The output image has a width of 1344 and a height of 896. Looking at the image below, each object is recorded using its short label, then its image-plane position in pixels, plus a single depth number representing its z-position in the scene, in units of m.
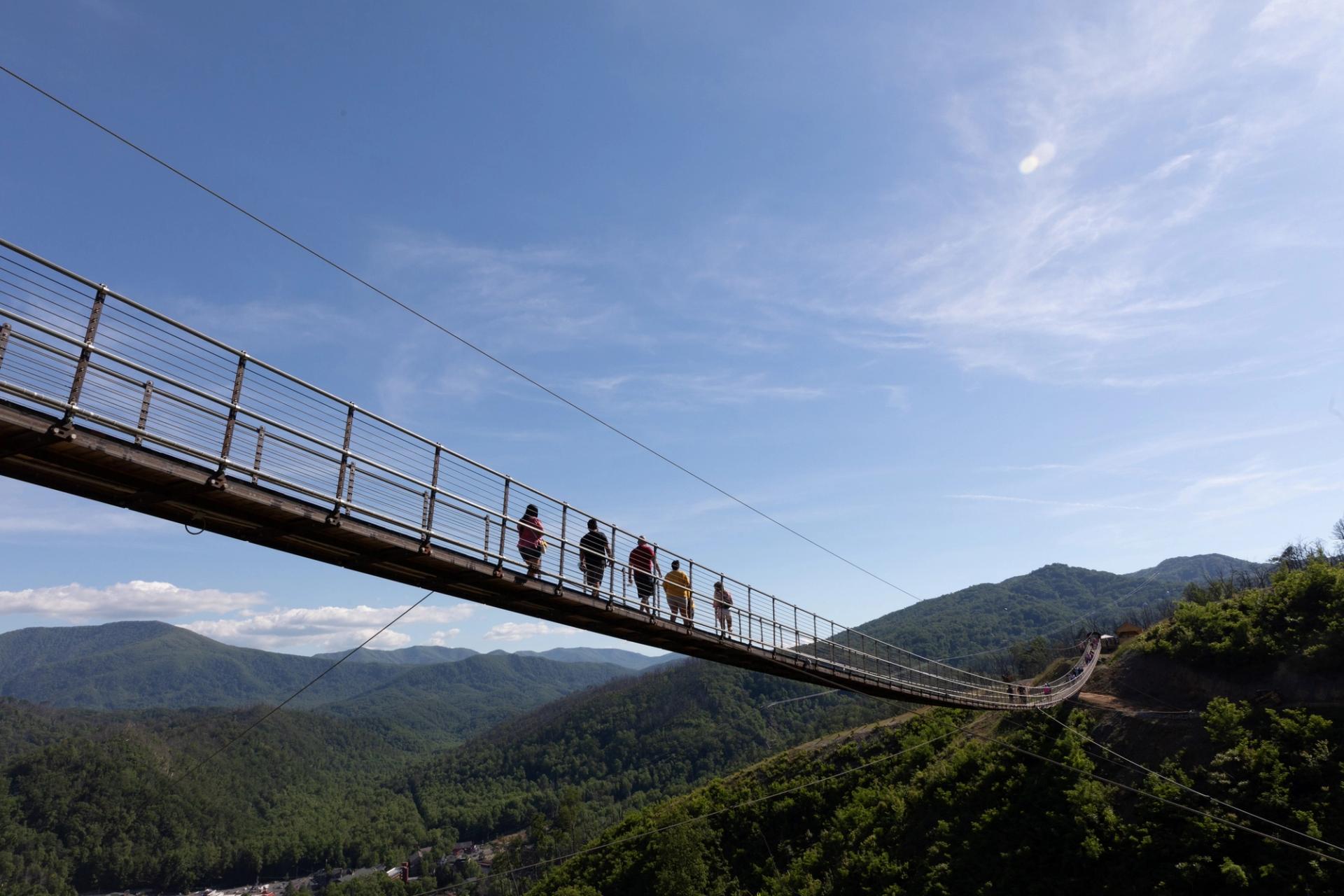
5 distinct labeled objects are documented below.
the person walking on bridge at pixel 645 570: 14.02
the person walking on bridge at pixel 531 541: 11.95
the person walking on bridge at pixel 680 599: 14.84
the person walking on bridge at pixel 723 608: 15.71
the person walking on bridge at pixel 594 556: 12.98
